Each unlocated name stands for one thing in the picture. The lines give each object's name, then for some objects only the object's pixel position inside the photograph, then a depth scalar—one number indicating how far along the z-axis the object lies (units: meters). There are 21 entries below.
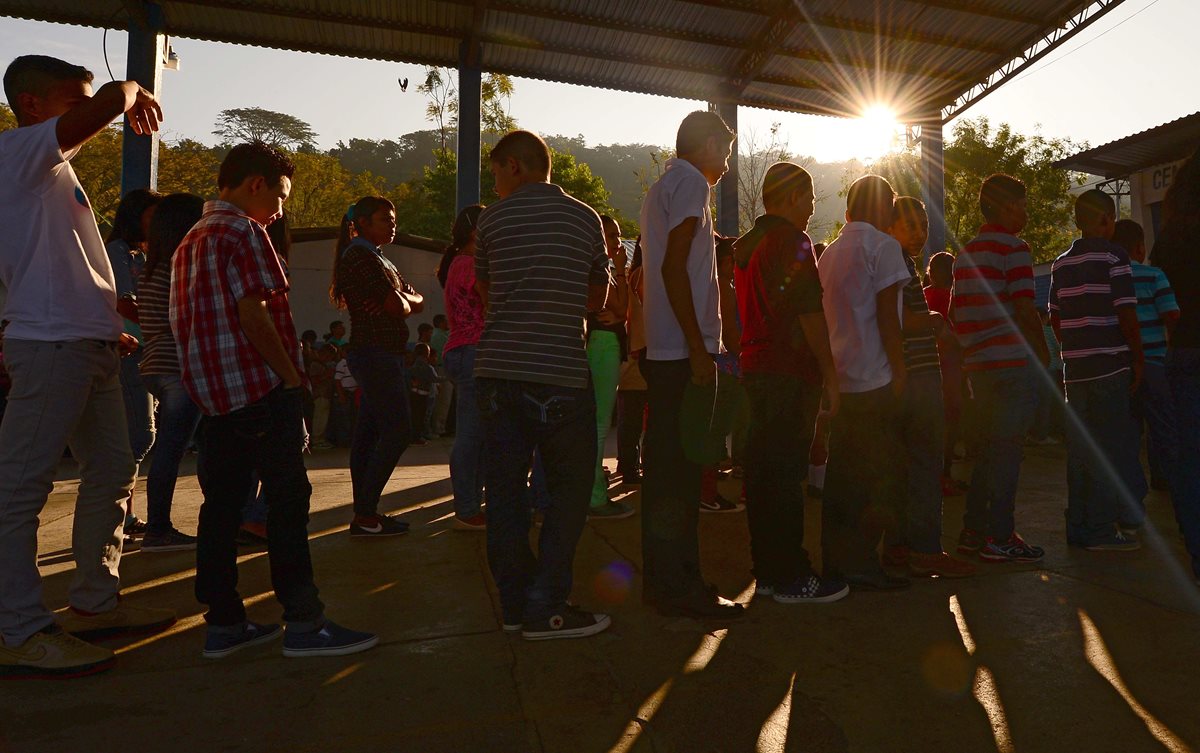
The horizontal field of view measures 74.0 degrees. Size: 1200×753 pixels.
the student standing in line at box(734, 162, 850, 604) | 3.26
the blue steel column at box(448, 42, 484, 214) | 13.49
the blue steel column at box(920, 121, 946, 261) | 16.28
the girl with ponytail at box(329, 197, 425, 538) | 4.34
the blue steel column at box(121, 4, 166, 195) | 10.96
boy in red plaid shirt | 2.68
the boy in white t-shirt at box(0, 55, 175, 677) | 2.54
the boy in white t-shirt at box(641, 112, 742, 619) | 3.02
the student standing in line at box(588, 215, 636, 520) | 4.66
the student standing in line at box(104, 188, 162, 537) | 4.26
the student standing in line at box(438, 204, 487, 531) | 4.48
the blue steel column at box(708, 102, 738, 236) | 15.13
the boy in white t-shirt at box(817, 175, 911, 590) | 3.43
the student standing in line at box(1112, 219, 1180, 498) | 4.38
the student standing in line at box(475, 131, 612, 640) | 2.84
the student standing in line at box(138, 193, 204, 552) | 4.18
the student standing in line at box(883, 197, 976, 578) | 3.67
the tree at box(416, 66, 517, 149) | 42.12
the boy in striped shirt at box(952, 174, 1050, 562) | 3.96
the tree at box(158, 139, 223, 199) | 37.91
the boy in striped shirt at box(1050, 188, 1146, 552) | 4.12
